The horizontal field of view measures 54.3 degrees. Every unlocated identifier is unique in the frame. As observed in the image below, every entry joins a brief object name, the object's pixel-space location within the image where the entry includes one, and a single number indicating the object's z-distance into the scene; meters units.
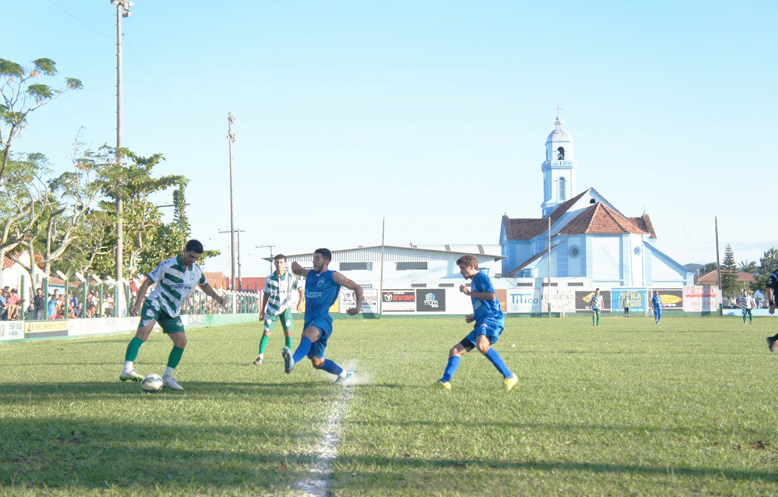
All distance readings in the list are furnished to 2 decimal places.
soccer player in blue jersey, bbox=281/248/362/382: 8.81
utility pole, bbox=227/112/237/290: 50.02
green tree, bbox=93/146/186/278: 34.47
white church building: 74.38
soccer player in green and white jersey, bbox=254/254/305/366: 13.45
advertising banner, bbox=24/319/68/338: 24.78
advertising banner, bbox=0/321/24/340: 23.30
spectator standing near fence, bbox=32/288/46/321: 25.42
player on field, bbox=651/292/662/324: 38.34
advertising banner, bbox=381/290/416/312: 53.00
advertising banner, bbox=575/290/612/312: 53.56
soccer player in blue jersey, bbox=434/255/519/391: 8.99
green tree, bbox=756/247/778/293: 114.40
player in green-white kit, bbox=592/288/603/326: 35.06
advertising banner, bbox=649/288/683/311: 53.50
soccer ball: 8.63
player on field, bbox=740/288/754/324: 38.84
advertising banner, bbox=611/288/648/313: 53.62
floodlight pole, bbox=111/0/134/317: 31.02
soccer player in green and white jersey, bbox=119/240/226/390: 9.04
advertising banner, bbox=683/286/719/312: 53.88
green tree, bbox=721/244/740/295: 108.69
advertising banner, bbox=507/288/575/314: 53.72
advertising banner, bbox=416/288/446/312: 52.78
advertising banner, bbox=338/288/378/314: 50.88
